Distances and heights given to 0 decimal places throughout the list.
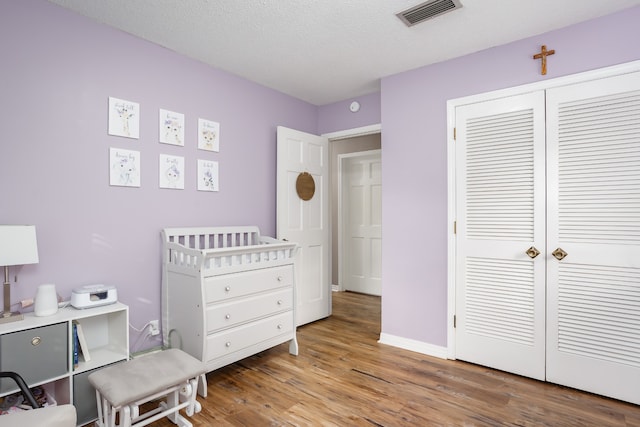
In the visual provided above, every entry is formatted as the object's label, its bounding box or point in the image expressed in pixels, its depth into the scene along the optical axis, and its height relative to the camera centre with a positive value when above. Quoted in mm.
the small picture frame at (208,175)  2988 +320
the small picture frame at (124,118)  2438 +674
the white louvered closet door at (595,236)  2225 -166
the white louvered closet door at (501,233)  2535 -165
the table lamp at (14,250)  1808 -196
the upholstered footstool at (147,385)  1691 -863
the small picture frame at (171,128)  2725 +676
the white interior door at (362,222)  5301 -160
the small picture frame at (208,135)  2992 +672
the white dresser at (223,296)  2367 -622
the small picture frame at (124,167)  2439 +321
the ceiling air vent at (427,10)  2143 +1277
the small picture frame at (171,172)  2725 +324
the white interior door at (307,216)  3545 -45
